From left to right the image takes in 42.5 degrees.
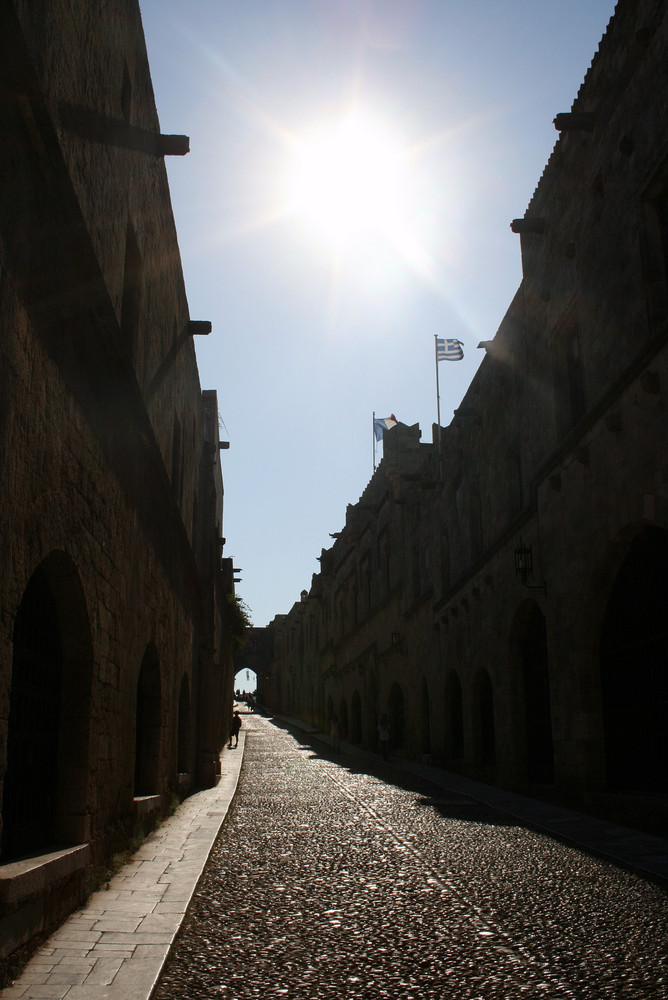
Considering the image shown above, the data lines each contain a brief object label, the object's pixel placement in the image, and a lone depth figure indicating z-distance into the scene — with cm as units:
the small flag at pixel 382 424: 3288
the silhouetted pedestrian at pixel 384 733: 2477
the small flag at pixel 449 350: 2539
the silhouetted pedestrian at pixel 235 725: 3284
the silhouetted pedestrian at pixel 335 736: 2983
